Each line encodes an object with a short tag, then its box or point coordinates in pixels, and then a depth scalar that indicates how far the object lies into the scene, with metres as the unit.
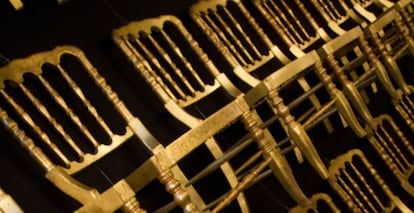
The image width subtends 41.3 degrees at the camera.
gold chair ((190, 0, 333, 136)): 1.41
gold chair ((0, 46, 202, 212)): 0.98
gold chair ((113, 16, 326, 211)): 1.22
